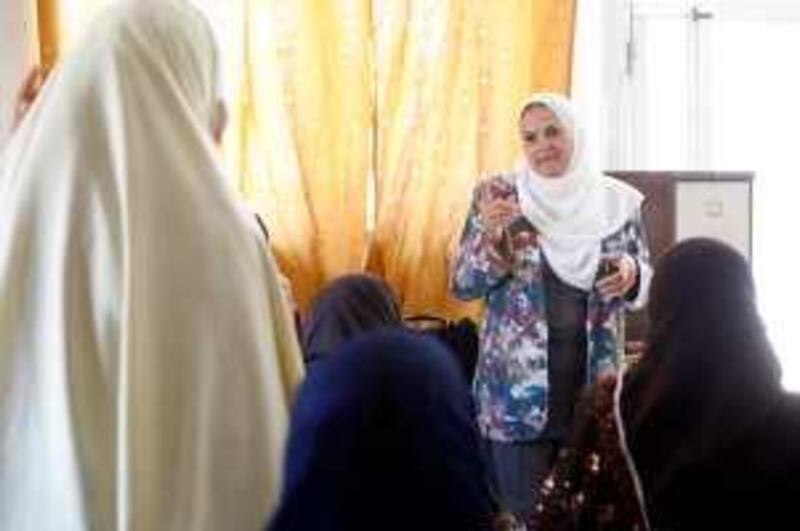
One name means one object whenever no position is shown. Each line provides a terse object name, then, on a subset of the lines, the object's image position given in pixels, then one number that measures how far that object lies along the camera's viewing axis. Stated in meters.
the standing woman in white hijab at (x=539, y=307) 3.13
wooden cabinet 3.92
